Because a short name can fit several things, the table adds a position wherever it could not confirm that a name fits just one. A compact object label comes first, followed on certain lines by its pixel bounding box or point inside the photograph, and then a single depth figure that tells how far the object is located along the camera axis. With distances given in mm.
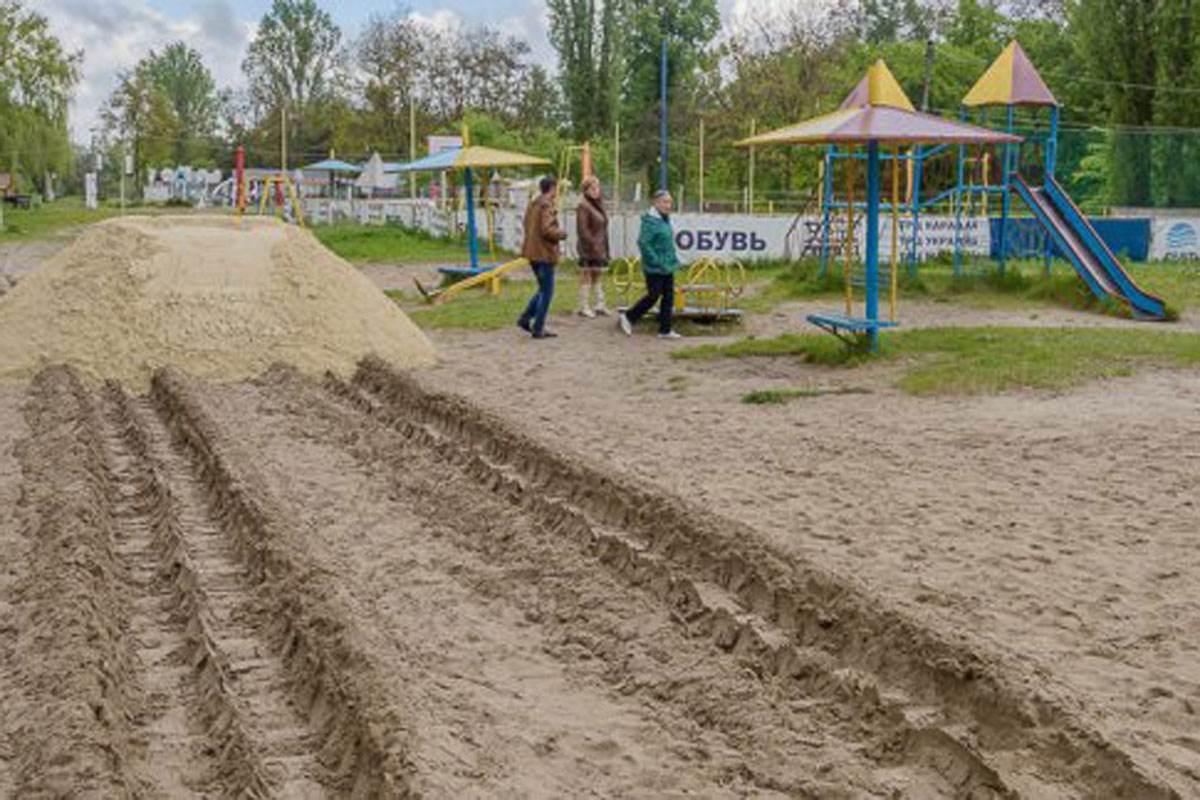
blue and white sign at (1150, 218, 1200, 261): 29438
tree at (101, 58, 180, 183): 93000
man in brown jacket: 15688
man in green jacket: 15125
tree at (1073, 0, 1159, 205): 38562
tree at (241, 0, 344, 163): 94500
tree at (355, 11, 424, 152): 72375
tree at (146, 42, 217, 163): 111812
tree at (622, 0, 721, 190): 60625
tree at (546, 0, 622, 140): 58281
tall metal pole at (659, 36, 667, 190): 29344
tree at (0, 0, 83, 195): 48469
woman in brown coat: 16938
